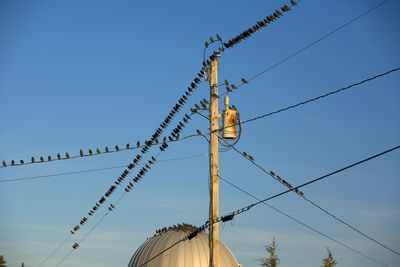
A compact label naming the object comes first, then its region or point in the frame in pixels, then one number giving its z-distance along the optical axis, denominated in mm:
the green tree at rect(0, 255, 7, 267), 68562
